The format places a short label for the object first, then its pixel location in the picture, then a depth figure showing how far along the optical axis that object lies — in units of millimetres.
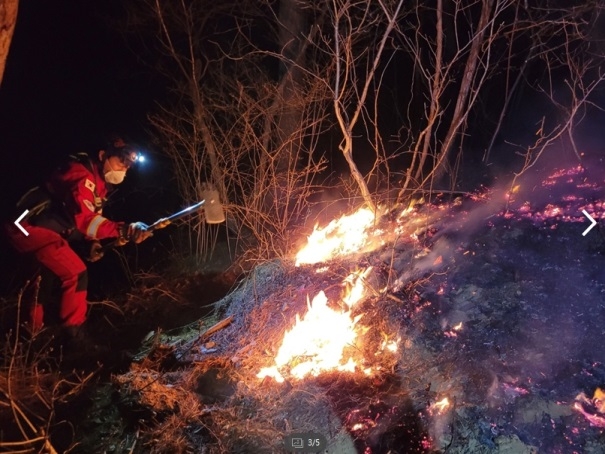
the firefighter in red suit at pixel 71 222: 5195
